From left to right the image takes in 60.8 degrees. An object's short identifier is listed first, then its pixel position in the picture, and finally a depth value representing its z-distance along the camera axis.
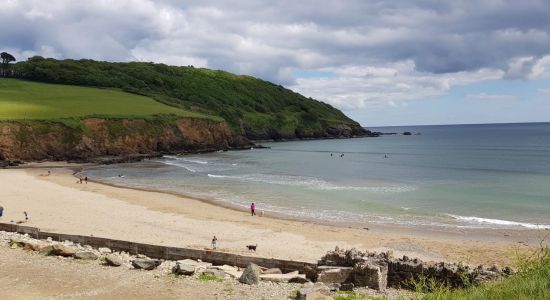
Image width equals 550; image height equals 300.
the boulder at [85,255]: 18.47
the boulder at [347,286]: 15.80
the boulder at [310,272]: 17.60
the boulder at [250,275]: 15.88
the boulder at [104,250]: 20.05
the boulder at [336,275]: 16.78
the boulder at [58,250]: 18.61
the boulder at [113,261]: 17.72
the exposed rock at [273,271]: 17.55
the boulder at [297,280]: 16.73
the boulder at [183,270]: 16.80
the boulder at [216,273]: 16.66
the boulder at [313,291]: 13.32
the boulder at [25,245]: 19.36
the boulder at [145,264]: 17.40
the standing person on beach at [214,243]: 23.84
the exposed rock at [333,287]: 15.45
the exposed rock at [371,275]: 16.27
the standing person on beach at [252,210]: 34.38
